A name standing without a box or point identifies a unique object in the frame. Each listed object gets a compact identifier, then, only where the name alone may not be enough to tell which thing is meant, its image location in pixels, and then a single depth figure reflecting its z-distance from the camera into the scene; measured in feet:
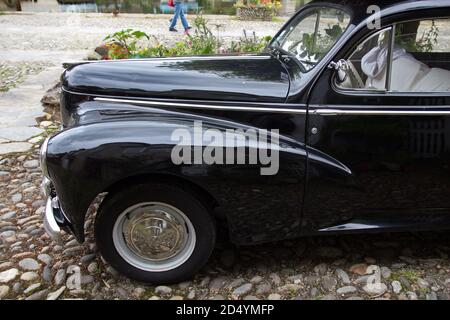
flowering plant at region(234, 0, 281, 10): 54.95
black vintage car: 8.06
